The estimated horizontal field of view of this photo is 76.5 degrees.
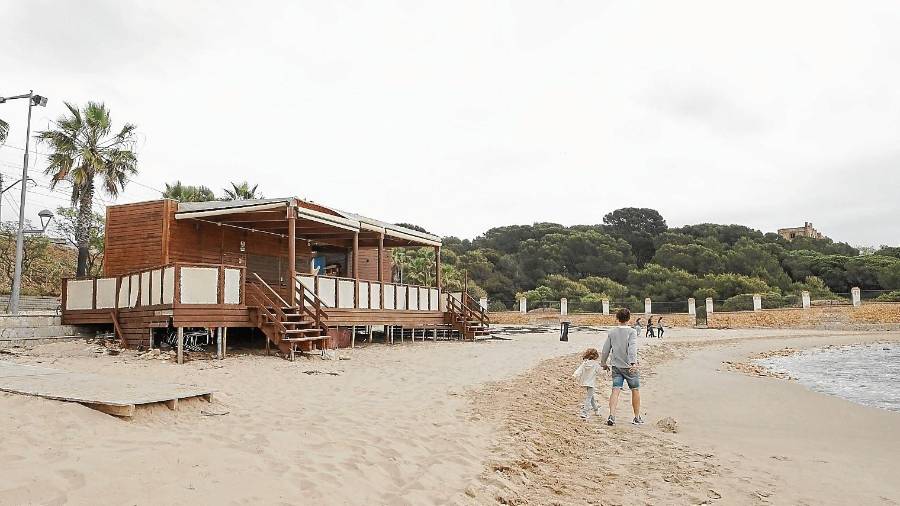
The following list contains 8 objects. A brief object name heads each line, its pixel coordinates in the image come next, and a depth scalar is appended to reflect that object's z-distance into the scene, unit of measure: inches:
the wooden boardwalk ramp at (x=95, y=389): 203.6
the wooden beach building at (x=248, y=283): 482.3
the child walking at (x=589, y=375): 320.5
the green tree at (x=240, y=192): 1352.1
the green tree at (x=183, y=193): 1130.0
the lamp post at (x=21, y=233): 599.5
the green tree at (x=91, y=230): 1134.4
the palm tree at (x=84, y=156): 838.5
